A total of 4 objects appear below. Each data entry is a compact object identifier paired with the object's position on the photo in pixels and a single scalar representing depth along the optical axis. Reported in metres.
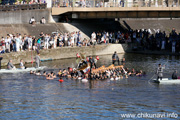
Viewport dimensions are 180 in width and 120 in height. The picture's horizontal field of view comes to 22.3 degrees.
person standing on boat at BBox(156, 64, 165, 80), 39.54
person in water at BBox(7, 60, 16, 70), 45.45
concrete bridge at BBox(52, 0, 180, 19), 59.81
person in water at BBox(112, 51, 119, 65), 51.06
